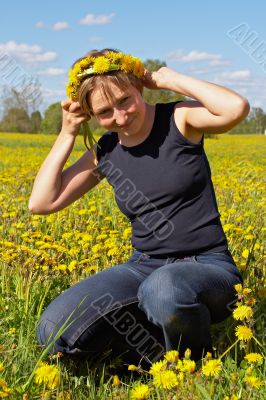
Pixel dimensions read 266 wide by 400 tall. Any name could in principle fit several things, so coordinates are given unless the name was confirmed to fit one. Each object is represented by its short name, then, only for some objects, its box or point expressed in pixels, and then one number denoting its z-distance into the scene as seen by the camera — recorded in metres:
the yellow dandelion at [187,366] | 2.38
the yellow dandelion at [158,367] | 2.43
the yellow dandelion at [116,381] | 2.64
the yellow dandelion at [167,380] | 2.38
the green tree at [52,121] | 51.88
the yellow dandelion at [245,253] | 3.32
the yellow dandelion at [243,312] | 2.50
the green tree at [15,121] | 51.09
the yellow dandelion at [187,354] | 2.42
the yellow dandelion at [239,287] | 2.54
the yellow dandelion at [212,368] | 2.39
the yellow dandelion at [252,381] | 2.34
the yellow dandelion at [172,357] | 2.41
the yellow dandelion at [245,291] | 2.56
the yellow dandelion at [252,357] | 2.46
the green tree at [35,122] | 53.38
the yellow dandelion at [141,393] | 2.33
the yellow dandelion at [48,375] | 2.44
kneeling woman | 2.78
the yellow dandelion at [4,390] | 2.33
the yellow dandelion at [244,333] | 2.53
